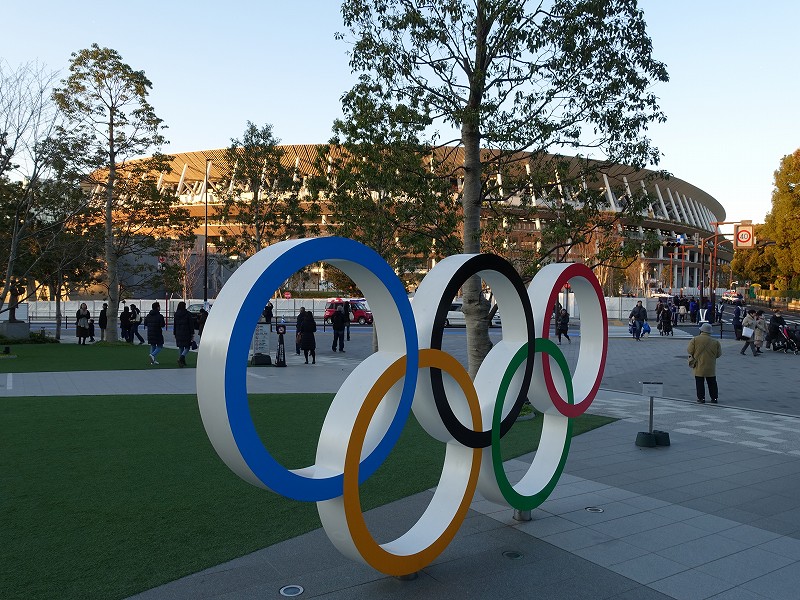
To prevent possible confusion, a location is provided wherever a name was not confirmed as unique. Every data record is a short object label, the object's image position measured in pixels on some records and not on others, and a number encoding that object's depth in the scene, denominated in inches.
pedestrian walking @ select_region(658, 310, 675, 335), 1295.5
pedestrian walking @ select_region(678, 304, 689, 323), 1782.5
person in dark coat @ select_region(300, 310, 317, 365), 767.1
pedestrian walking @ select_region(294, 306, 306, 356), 793.7
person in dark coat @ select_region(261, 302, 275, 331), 1038.0
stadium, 2529.5
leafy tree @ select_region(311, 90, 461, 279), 418.0
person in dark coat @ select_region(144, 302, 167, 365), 710.5
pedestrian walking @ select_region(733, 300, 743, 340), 1148.5
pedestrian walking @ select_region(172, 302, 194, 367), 709.3
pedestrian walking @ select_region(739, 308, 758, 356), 948.9
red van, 1583.4
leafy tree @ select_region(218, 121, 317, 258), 925.8
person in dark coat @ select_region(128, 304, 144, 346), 1012.5
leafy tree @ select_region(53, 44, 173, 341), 958.4
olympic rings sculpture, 147.9
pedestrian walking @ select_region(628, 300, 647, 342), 1211.6
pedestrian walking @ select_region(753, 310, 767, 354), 948.0
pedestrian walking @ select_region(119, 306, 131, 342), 1005.2
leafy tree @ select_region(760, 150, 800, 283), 1643.7
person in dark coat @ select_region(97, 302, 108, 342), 1044.2
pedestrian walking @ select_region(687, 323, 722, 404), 513.7
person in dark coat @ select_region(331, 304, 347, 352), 914.7
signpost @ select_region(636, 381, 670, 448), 370.9
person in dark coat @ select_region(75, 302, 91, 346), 994.1
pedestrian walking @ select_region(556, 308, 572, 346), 1056.2
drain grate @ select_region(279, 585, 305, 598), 179.1
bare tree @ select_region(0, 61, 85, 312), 690.2
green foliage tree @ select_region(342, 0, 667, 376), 383.2
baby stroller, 980.6
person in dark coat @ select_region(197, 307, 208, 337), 904.6
